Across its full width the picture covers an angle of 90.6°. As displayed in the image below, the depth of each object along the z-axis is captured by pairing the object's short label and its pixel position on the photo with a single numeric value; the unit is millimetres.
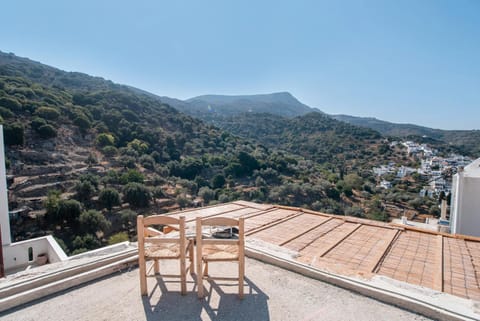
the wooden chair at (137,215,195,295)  2307
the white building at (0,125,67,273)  5637
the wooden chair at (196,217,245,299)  2248
